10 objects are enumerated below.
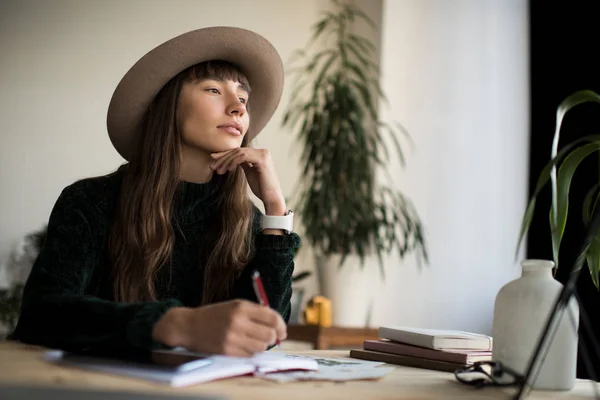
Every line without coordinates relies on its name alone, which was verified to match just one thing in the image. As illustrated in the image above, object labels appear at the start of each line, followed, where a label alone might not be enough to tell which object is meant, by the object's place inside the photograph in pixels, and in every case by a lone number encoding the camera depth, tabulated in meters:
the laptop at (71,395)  0.69
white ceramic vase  0.98
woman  1.43
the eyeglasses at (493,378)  0.96
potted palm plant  3.35
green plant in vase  1.11
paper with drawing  0.91
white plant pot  3.36
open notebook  0.82
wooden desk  0.77
